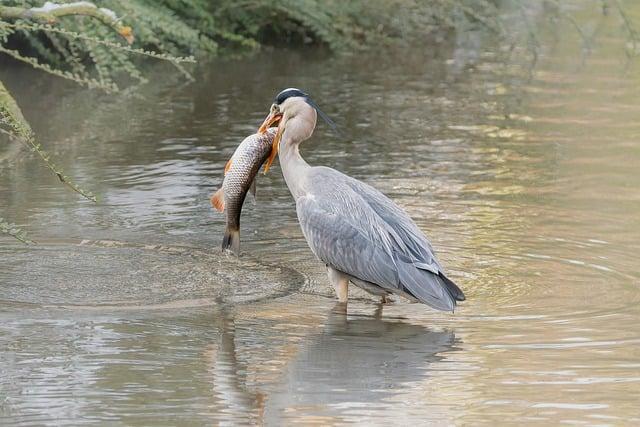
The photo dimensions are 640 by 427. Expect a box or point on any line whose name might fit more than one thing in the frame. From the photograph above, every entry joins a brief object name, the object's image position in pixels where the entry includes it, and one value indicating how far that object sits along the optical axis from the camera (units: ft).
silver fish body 60.59
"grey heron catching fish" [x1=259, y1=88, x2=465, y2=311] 52.54
